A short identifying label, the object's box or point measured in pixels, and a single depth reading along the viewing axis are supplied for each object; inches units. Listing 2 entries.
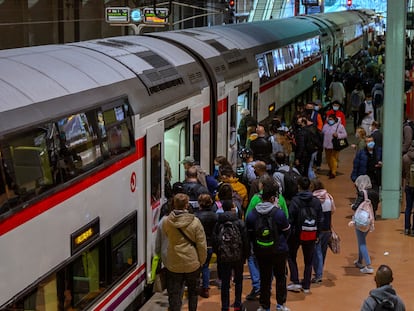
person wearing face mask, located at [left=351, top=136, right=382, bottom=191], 544.7
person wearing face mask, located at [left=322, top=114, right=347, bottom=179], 641.6
